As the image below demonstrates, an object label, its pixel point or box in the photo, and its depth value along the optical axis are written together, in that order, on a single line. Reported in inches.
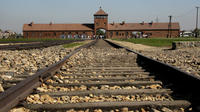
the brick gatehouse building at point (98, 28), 3489.2
